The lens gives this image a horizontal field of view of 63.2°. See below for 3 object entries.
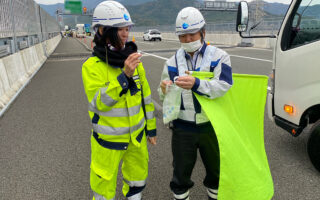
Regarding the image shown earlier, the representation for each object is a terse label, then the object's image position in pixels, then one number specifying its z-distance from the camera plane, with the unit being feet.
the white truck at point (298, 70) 9.38
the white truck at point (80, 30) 231.18
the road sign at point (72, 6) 204.95
